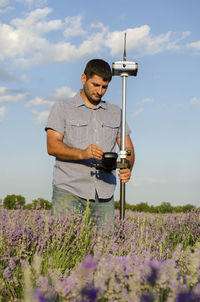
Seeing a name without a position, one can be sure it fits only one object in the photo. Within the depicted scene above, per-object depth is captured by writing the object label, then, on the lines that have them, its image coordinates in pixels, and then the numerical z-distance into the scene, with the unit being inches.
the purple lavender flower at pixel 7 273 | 88.4
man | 144.4
